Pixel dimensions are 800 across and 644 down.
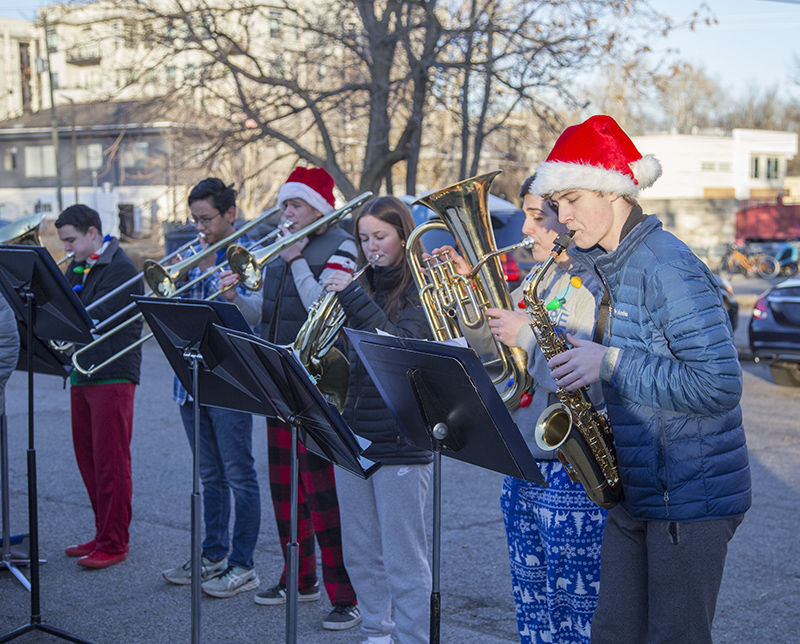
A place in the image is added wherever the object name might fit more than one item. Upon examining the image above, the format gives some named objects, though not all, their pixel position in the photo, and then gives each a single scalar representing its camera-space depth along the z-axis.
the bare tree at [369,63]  11.70
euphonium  3.17
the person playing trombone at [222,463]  4.38
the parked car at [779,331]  9.34
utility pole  25.78
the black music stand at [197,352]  2.97
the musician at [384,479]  3.34
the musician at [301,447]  4.02
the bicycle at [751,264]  28.17
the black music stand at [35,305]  3.76
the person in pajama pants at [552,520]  2.79
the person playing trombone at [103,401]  4.75
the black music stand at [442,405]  2.26
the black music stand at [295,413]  2.54
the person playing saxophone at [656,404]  2.28
